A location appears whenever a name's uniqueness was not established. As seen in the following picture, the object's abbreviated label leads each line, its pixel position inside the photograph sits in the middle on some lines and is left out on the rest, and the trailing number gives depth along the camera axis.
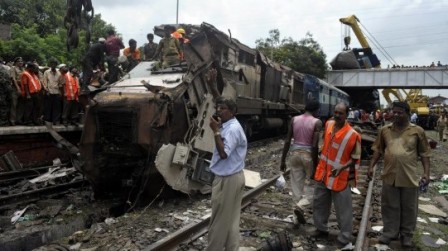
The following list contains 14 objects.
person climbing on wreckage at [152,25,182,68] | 8.91
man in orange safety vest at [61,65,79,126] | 11.22
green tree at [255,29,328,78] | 39.81
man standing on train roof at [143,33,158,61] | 10.92
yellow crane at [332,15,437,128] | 37.19
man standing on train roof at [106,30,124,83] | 9.84
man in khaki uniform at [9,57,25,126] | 10.20
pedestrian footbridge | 31.86
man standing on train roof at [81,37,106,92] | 8.93
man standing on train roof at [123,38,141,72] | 10.26
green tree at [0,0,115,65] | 22.82
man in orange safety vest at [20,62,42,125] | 10.34
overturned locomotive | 6.60
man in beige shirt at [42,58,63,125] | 10.89
